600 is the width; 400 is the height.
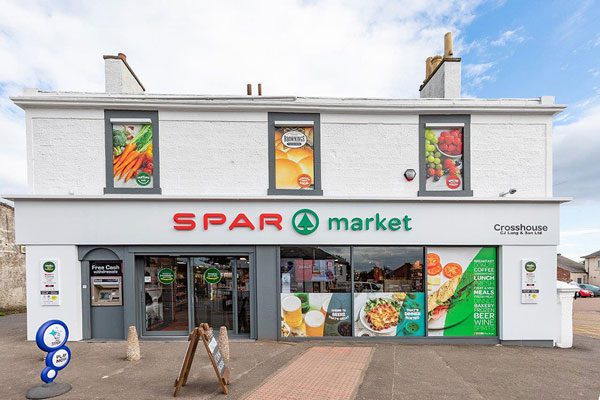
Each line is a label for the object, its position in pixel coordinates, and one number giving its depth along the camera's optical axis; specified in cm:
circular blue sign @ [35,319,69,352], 508
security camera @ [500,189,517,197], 789
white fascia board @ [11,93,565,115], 801
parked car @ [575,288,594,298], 2363
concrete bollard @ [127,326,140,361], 664
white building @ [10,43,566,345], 798
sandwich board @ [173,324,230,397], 499
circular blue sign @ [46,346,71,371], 516
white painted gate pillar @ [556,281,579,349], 795
